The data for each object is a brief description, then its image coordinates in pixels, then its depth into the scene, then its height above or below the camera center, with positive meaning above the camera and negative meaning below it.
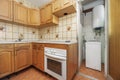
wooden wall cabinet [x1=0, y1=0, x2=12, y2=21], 1.58 +0.66
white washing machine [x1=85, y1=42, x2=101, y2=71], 1.82 -0.39
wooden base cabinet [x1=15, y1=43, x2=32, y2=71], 1.57 -0.37
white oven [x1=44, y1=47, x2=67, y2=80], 1.19 -0.40
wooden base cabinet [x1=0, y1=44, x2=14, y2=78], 1.34 -0.36
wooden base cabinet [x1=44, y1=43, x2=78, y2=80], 1.17 -0.31
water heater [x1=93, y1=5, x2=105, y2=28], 2.07 +0.63
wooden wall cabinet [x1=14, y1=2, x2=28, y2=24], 1.83 +0.68
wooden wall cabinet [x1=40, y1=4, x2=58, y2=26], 1.93 +0.63
